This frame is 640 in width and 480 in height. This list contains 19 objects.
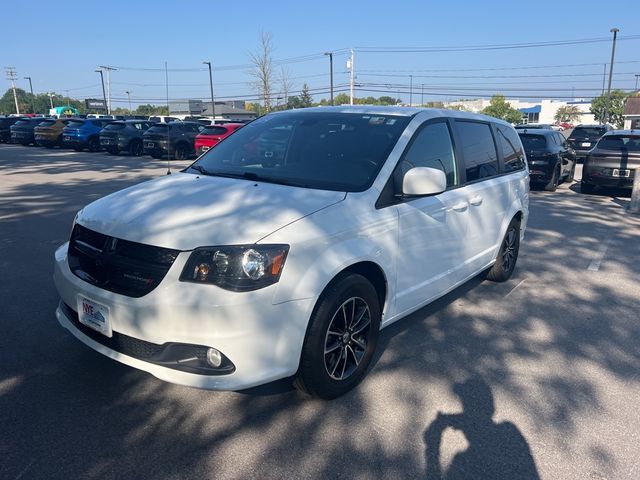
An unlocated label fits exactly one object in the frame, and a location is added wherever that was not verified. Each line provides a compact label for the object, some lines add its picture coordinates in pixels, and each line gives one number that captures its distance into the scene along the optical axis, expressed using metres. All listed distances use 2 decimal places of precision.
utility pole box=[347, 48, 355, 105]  48.94
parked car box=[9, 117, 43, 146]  28.94
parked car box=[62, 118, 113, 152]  24.75
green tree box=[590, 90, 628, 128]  58.94
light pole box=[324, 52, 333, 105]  48.08
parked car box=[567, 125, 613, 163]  20.67
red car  19.39
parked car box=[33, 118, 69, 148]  26.53
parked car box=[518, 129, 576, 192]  13.33
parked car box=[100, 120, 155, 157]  22.88
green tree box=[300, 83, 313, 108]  77.70
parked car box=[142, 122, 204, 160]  21.08
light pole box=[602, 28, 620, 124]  38.44
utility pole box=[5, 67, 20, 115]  101.53
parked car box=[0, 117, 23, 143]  32.22
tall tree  41.28
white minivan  2.73
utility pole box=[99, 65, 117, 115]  72.94
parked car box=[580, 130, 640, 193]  12.12
